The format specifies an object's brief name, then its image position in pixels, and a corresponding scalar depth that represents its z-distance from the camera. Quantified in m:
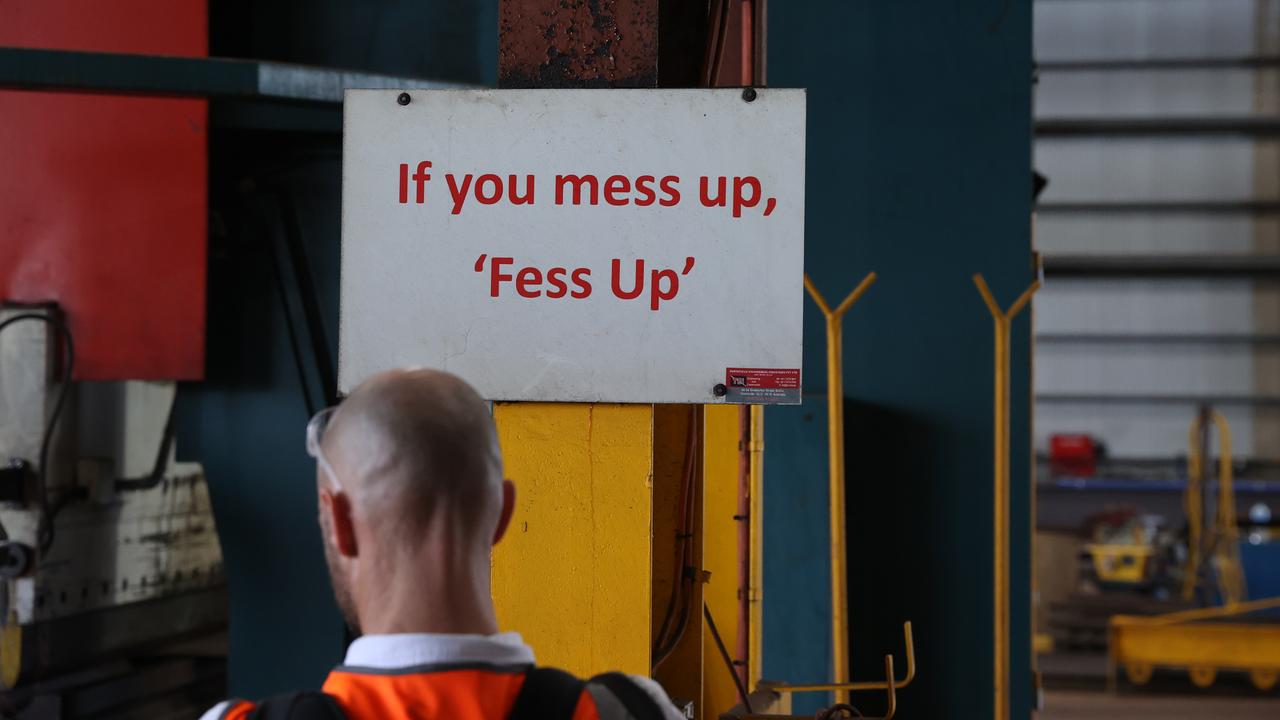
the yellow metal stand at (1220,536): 9.70
